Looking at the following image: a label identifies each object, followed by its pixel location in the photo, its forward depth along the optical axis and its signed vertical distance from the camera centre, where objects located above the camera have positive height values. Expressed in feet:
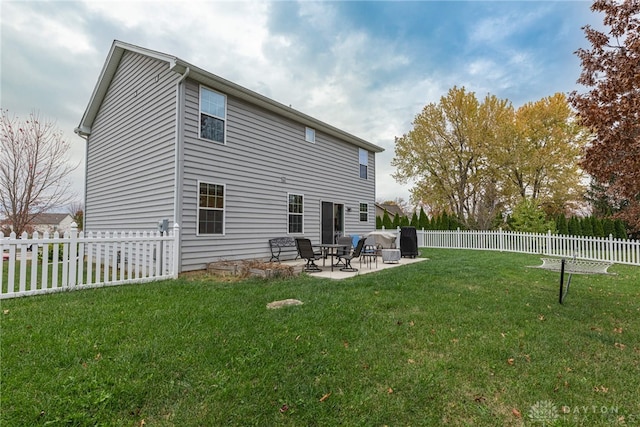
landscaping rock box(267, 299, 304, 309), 14.82 -3.95
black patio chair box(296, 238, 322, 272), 25.23 -2.30
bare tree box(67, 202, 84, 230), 64.44 +1.69
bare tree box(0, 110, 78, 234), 41.39 +7.51
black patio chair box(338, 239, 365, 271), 25.99 -2.53
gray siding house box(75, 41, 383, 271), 25.50 +6.05
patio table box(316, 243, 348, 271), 25.13 -2.49
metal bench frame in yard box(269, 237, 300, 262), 31.37 -2.44
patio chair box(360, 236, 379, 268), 33.11 -2.50
